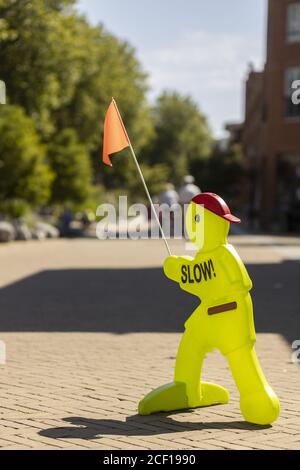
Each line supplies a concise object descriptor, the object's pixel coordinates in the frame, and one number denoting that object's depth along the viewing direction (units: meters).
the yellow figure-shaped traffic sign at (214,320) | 6.70
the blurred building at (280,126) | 43.19
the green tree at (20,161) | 33.28
